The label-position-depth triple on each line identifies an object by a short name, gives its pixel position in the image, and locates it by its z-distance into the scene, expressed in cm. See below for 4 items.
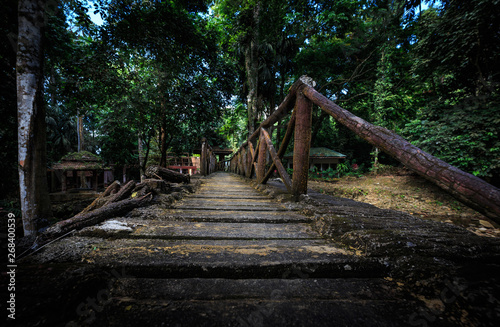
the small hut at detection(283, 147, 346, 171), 1609
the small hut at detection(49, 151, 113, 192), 879
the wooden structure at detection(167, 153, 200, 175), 1635
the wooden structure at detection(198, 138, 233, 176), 666
